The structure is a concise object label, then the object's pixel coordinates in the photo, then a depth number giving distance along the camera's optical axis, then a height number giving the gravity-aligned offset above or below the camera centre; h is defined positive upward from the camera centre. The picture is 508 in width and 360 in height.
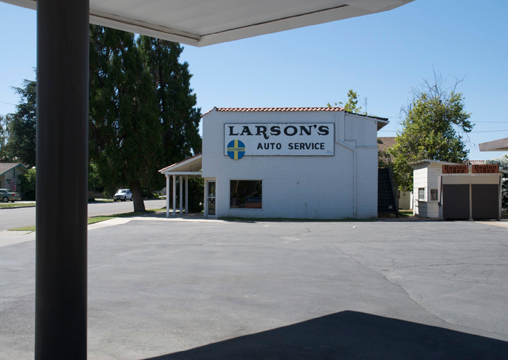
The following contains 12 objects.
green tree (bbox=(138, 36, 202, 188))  33.19 +6.56
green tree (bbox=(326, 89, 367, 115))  40.09 +7.52
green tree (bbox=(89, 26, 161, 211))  29.02 +4.80
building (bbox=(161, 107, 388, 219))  25.81 +1.34
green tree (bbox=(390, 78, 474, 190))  32.03 +3.58
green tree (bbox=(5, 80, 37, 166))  61.91 +8.09
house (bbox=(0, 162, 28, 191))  58.12 +1.50
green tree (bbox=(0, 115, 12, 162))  67.81 +8.15
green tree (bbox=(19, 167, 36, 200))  57.12 +0.18
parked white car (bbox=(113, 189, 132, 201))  59.77 -1.34
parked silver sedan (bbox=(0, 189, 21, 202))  52.03 -1.25
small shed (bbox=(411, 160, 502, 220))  25.44 -0.32
